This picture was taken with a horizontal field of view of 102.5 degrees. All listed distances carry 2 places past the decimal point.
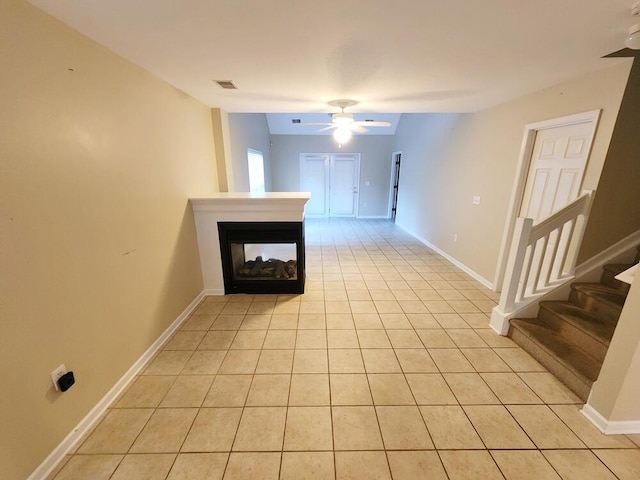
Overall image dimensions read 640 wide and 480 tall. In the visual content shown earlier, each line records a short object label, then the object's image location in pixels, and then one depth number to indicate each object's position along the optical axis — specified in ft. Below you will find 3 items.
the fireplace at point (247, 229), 9.49
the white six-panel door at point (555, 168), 7.44
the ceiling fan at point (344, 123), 10.41
